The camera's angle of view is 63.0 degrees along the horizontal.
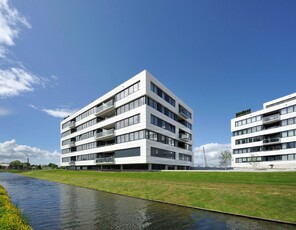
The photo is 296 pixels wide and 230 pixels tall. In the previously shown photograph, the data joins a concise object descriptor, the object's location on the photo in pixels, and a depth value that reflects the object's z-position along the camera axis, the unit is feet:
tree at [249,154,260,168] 229.00
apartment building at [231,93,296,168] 213.25
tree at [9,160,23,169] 560.94
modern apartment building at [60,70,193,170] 157.28
